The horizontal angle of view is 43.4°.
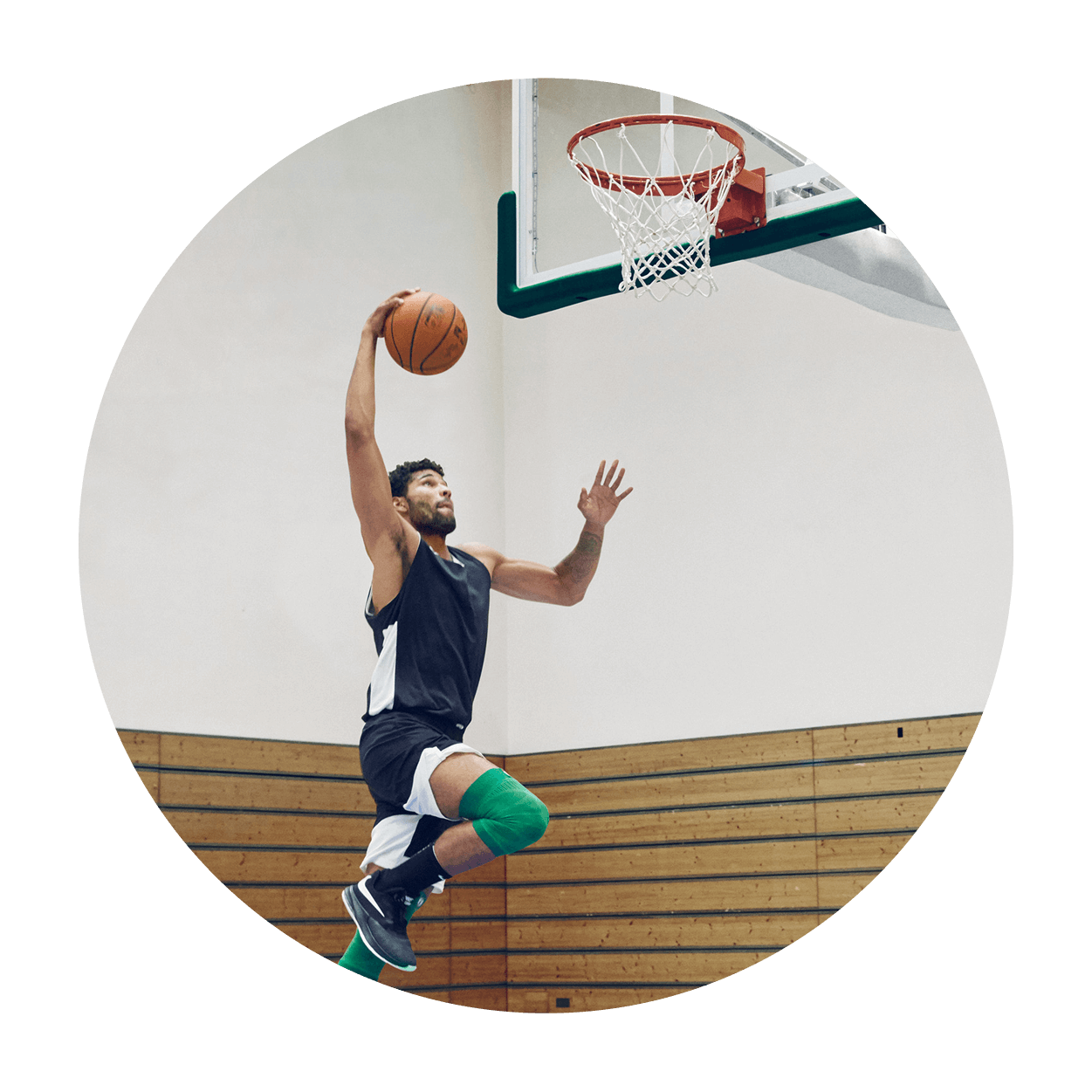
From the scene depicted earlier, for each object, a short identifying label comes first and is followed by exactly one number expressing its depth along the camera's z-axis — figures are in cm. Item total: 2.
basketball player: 608
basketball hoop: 570
